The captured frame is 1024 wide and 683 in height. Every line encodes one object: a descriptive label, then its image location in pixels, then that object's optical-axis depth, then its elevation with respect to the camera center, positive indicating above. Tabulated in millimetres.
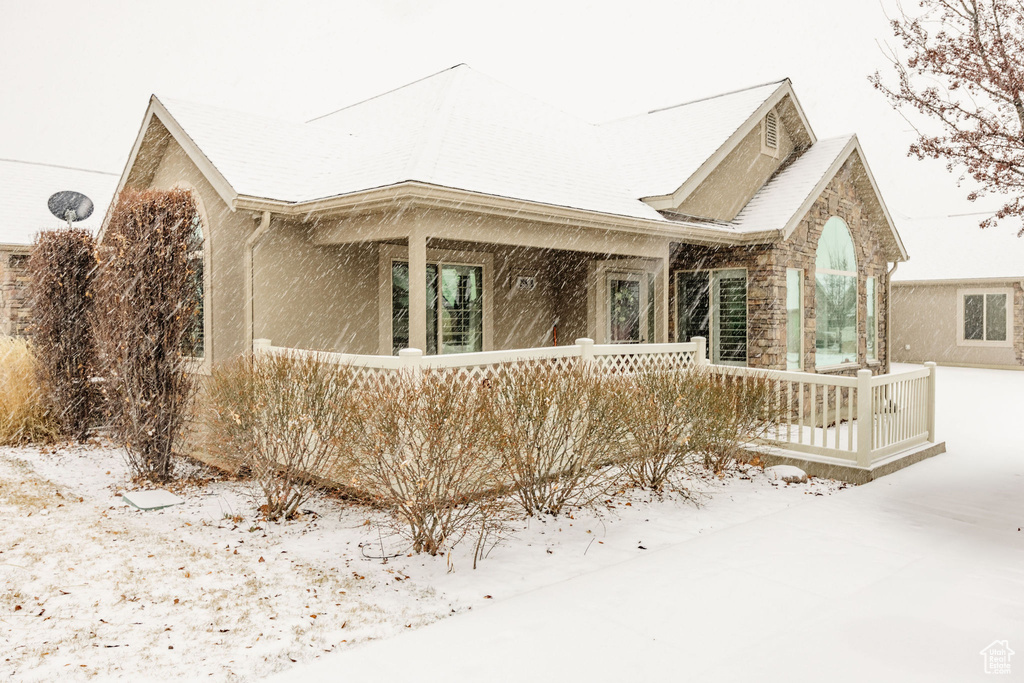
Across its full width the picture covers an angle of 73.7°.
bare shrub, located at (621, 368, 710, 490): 7277 -953
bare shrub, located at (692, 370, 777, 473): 7816 -962
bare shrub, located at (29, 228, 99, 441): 10289 +68
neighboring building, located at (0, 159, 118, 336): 15320 +3156
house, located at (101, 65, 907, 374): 8906 +1585
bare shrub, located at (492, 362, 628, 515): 6305 -901
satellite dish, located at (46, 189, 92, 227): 17141 +3332
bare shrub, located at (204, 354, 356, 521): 6414 -821
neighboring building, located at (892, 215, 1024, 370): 22391 +1196
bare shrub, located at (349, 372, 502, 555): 5445 -962
